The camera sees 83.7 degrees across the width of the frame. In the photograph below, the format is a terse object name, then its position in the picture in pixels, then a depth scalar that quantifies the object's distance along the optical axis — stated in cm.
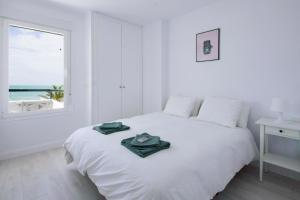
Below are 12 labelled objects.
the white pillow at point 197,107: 294
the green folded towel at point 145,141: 149
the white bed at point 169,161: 114
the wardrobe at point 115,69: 324
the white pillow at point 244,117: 229
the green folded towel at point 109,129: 196
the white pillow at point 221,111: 225
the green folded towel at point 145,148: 138
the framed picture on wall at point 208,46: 276
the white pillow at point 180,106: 282
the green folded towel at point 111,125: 204
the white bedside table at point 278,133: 180
